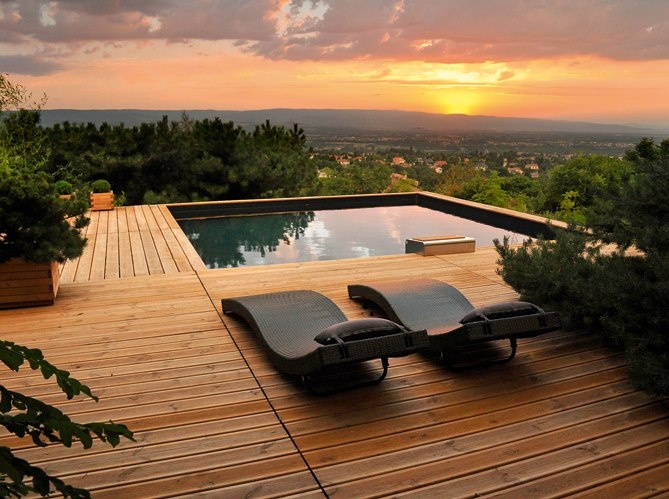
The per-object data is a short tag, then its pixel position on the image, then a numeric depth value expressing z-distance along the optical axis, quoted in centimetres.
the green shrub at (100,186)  969
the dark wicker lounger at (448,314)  275
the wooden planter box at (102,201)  943
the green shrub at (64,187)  880
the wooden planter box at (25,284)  404
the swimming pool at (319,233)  816
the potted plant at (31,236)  392
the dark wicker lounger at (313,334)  246
